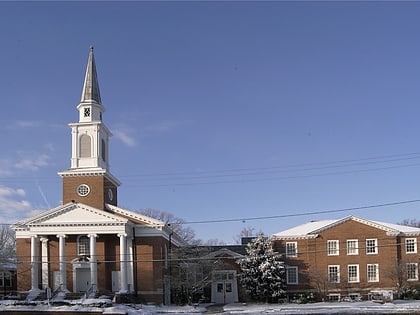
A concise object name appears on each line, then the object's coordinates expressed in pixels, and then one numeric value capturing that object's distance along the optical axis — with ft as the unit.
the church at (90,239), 170.40
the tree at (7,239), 285.88
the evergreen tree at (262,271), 185.68
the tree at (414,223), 426.30
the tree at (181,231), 302.25
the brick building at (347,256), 195.83
